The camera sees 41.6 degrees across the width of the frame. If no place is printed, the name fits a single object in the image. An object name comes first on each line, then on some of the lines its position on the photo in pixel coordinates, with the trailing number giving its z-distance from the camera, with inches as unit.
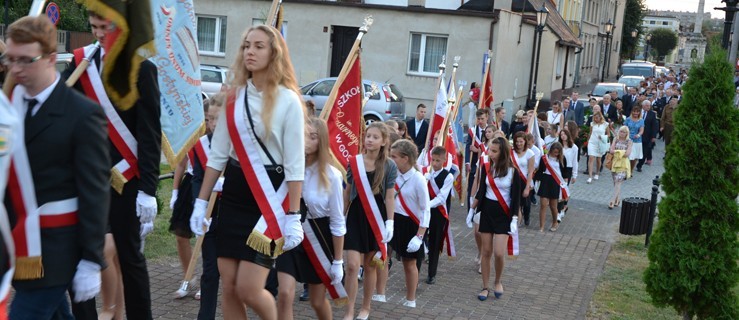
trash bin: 551.2
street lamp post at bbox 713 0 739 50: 618.5
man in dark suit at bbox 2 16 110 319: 159.3
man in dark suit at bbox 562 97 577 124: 920.9
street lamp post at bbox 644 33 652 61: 3427.7
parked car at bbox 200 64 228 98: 1020.5
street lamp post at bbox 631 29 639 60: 3229.3
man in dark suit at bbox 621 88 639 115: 1248.2
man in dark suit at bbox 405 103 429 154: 624.3
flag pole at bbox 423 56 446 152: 490.3
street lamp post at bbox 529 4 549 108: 1309.5
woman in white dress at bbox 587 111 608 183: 835.4
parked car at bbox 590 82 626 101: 1441.9
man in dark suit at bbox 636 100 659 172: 973.2
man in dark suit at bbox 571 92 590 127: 994.7
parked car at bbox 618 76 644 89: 1890.7
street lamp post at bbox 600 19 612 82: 2255.2
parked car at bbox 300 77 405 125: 1020.5
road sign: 837.8
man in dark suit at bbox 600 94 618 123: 1059.7
